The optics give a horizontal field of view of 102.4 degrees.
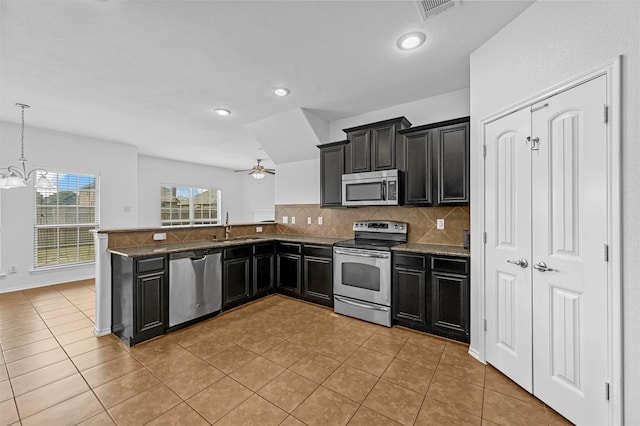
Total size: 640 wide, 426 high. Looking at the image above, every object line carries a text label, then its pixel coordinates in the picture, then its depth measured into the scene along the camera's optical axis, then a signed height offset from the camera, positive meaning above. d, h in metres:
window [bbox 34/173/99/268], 4.82 -0.12
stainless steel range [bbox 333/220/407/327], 3.10 -0.77
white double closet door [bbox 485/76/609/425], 1.52 -0.26
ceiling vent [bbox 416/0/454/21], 1.80 +1.47
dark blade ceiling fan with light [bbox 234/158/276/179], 6.09 +1.01
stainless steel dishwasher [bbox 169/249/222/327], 2.97 -0.87
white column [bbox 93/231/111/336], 2.89 -0.82
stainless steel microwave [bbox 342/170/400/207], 3.30 +0.33
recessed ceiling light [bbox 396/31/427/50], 2.18 +1.51
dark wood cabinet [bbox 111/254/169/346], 2.67 -0.91
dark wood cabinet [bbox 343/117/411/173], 3.37 +0.93
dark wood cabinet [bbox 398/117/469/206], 2.83 +0.58
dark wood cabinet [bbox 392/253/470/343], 2.62 -0.88
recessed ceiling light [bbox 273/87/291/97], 3.17 +1.54
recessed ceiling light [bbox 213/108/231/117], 3.81 +1.54
